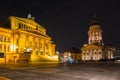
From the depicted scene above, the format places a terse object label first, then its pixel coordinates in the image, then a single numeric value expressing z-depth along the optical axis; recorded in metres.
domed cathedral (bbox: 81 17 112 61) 85.30
